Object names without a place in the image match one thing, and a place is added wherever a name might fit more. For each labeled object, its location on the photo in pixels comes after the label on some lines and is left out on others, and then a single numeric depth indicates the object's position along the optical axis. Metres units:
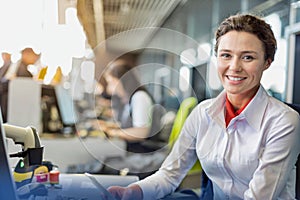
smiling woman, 0.88
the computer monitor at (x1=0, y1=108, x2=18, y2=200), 0.62
